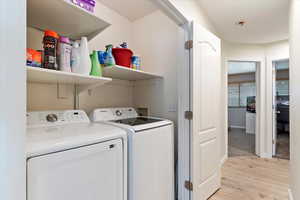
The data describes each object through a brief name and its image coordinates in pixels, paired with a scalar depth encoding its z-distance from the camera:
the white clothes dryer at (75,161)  0.72
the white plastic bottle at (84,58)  1.24
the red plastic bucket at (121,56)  1.73
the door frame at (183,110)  1.74
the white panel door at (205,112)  1.73
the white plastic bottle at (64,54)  1.13
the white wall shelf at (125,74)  1.66
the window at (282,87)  5.94
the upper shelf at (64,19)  1.07
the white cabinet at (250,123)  5.80
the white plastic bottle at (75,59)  1.22
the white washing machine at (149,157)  1.21
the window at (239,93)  6.61
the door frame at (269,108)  3.23
